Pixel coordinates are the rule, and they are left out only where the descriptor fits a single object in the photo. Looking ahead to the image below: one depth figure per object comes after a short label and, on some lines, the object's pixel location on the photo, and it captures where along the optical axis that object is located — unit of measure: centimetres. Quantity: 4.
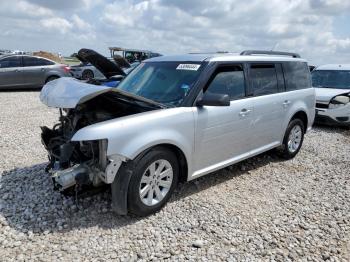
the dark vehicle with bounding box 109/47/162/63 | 2440
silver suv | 355
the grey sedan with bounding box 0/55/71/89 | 1391
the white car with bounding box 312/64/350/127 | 896
